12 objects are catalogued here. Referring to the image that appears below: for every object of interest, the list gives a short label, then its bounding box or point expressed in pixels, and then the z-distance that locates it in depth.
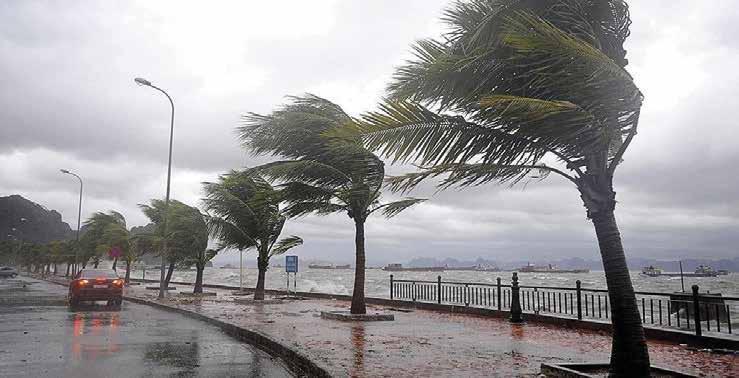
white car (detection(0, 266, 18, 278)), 67.25
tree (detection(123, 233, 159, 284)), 36.66
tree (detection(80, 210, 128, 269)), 42.28
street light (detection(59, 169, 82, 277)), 49.38
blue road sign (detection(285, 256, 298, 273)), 28.34
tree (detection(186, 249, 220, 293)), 29.76
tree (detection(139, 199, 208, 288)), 28.91
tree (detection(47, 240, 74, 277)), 65.38
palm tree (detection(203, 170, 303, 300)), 23.97
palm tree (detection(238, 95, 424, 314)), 15.58
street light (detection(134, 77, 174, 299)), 24.92
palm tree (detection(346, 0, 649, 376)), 6.64
